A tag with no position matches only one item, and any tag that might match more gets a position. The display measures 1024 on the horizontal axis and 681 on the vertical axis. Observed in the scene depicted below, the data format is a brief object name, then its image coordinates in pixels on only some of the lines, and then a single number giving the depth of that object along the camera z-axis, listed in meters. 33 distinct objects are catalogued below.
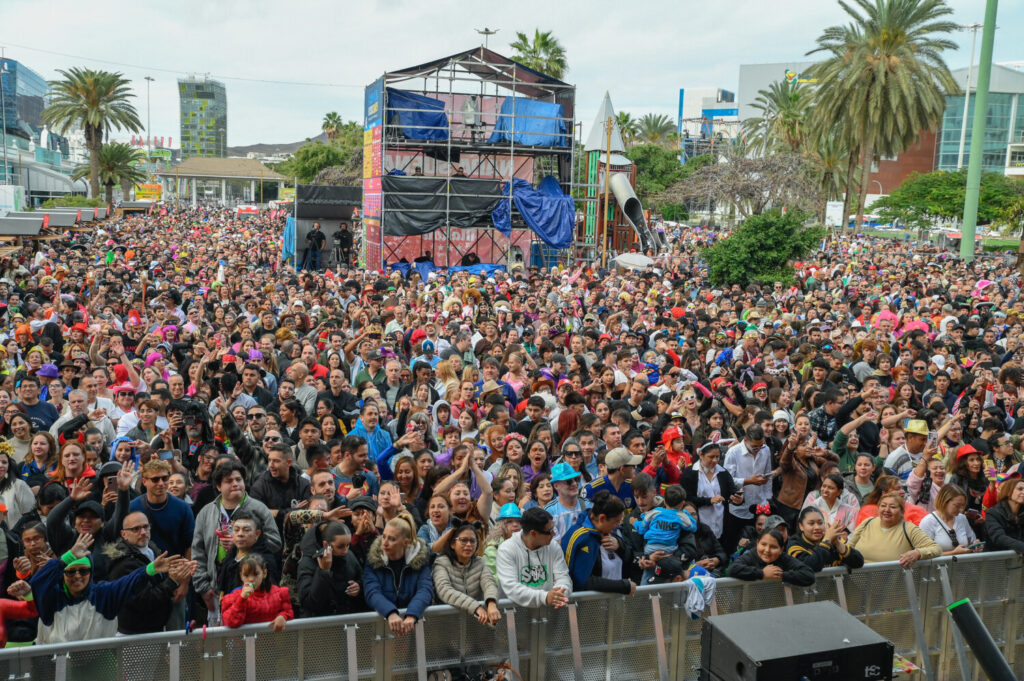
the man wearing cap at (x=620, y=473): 6.18
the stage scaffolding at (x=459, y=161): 26.27
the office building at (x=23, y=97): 78.55
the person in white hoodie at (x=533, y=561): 4.82
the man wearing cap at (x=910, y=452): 7.16
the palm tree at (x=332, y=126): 77.44
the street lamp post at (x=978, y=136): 24.06
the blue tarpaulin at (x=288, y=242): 31.01
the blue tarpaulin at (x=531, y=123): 27.25
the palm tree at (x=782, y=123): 45.41
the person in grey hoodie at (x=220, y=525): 4.88
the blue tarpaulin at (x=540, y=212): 26.67
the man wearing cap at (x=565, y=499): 5.64
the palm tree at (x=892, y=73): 33.19
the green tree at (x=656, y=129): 86.81
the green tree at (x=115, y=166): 58.72
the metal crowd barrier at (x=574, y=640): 4.22
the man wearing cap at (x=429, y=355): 10.11
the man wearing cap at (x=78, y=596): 4.33
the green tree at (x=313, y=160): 65.25
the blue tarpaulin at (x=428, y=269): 25.42
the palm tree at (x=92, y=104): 49.16
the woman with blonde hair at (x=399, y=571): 4.61
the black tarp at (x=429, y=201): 26.08
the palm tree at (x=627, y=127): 69.49
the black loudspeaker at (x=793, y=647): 3.31
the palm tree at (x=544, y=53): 42.00
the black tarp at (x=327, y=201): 30.38
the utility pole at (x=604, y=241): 27.22
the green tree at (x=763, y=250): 22.47
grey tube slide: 35.41
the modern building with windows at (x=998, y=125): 93.75
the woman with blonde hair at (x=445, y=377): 9.07
